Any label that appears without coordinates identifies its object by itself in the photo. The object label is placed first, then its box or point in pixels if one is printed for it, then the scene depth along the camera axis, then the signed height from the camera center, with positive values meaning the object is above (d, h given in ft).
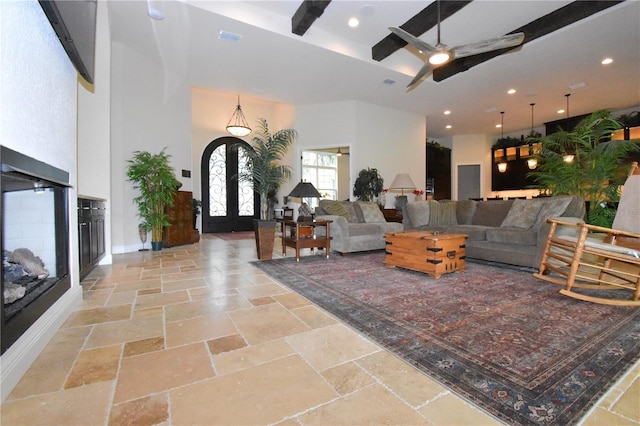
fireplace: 4.05 -0.52
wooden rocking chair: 7.14 -1.13
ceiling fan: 11.10 +6.47
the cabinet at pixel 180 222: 16.69 -0.68
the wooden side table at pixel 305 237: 13.03 -1.29
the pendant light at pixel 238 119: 25.65 +8.16
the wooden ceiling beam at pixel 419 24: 12.23 +8.80
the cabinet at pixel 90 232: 8.54 -0.71
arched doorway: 25.05 +1.77
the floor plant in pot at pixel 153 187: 15.19 +1.28
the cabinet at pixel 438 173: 32.96 +4.14
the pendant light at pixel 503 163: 31.27 +4.98
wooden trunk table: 9.76 -1.53
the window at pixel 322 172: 28.66 +3.89
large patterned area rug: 3.83 -2.39
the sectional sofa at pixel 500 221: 10.85 -0.60
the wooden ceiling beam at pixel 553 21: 12.11 +8.52
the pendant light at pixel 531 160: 25.41 +4.37
